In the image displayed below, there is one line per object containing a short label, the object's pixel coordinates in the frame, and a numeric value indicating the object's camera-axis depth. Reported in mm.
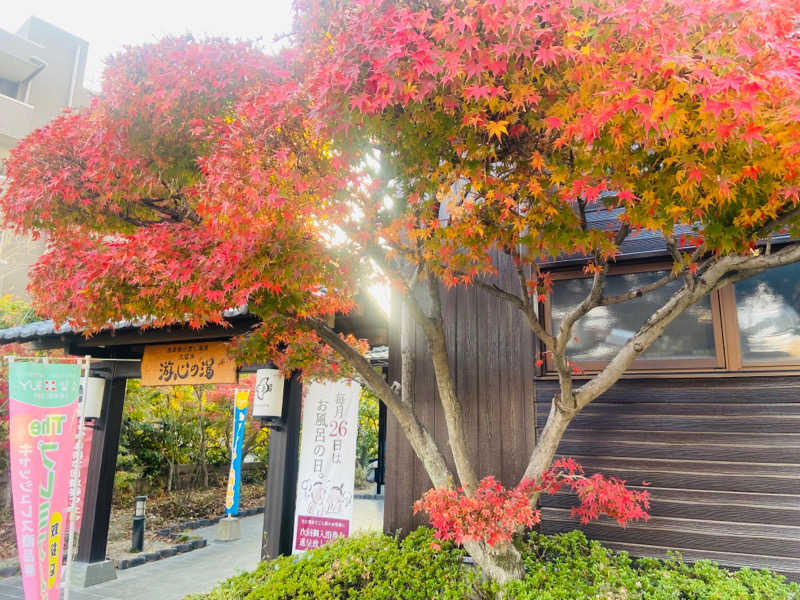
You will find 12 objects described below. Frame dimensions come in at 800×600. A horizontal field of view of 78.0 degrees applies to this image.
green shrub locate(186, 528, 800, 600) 3727
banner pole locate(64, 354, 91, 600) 5160
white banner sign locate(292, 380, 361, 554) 6047
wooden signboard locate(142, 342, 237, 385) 6762
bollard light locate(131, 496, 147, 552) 8727
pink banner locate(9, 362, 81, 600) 4598
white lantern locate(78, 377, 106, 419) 7590
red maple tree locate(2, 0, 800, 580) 2615
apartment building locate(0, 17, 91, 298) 17266
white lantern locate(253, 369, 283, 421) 6363
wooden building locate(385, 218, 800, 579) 4352
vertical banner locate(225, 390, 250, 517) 9453
